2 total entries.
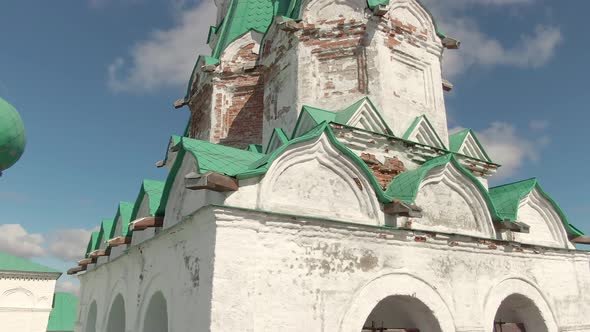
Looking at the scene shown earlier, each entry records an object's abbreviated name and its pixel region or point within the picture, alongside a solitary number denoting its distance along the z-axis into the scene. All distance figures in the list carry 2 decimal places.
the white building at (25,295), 16.78
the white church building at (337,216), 4.74
